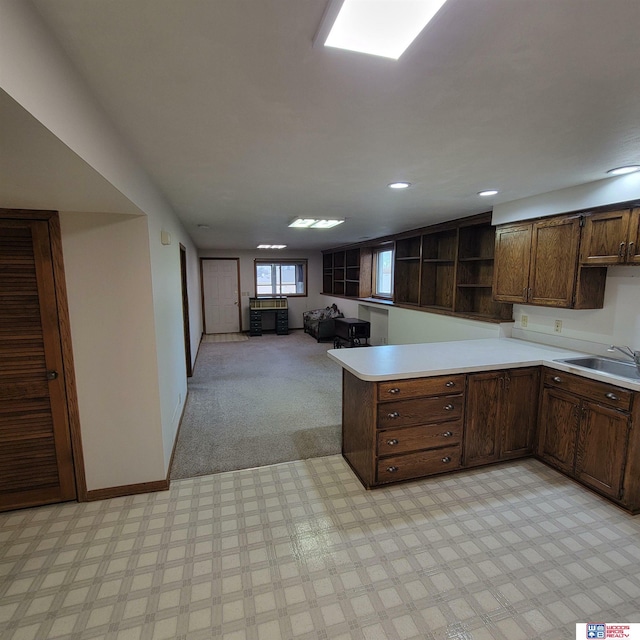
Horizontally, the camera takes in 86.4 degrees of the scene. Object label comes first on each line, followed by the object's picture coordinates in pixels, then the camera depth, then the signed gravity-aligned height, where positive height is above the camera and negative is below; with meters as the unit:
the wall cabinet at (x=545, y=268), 2.74 +0.06
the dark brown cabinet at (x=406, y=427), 2.37 -1.10
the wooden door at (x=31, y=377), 2.07 -0.66
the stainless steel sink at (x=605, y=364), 2.58 -0.69
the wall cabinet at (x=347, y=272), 7.17 +0.04
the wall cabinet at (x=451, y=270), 4.05 +0.06
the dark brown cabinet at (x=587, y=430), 2.21 -1.09
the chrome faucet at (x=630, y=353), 2.47 -0.57
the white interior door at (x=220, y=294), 8.62 -0.53
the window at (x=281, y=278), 9.13 -0.12
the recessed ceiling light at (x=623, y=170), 2.21 +0.70
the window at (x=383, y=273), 6.70 +0.02
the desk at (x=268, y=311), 8.55 -0.98
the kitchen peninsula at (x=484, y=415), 2.25 -1.02
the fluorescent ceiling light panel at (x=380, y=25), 0.87 +0.68
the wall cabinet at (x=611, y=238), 2.37 +0.27
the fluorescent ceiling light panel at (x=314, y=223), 4.24 +0.66
